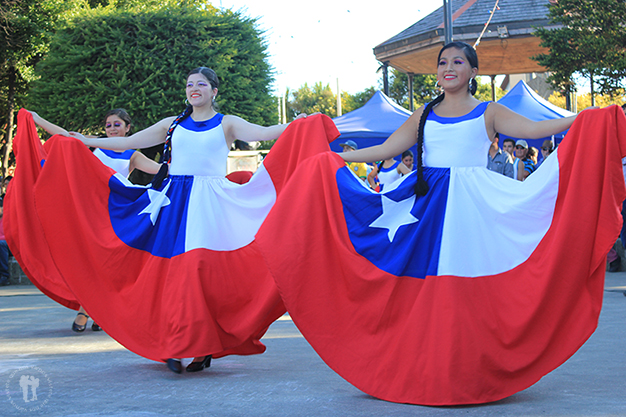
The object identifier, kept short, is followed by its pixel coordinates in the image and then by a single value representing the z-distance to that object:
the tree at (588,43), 17.20
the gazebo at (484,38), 21.22
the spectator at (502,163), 9.37
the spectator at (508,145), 10.33
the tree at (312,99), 78.88
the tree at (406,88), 51.00
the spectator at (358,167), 10.76
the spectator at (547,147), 10.40
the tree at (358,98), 55.94
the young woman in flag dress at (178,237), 4.02
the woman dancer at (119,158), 5.49
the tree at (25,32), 21.63
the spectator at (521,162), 9.26
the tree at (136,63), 20.31
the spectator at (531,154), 10.49
